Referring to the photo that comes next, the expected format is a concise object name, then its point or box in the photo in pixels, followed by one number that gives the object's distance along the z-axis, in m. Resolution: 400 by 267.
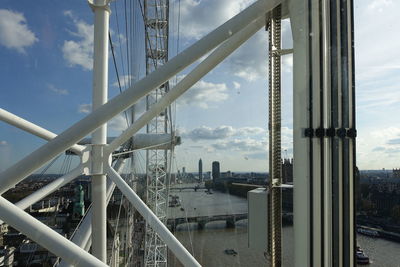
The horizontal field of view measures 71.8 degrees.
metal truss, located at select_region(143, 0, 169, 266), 12.20
